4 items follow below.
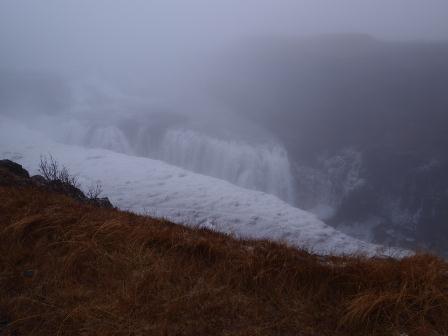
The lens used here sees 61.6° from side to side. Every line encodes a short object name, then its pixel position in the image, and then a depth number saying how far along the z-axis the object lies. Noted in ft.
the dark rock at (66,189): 26.73
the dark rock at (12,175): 24.79
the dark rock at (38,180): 26.91
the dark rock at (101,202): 27.88
